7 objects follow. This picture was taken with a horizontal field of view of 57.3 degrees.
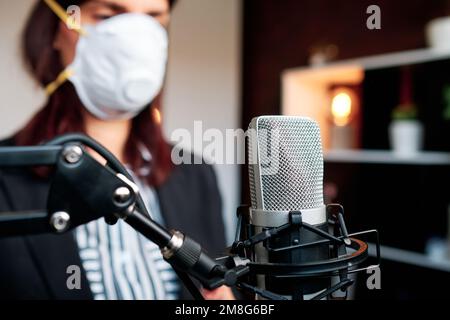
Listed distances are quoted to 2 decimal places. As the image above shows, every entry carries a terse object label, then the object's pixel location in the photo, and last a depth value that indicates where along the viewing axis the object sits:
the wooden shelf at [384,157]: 1.38
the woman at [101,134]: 0.75
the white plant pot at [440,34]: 1.33
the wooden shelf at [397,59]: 1.36
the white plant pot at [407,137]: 1.44
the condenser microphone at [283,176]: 0.37
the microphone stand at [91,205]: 0.28
